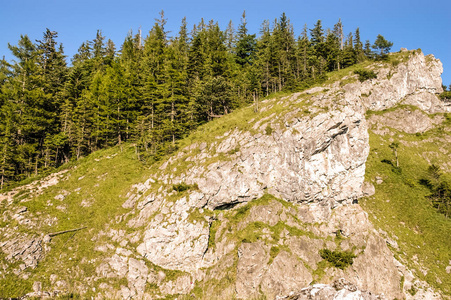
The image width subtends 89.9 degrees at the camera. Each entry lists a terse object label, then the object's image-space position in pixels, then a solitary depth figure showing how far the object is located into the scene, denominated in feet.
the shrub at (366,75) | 177.88
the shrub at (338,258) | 77.20
